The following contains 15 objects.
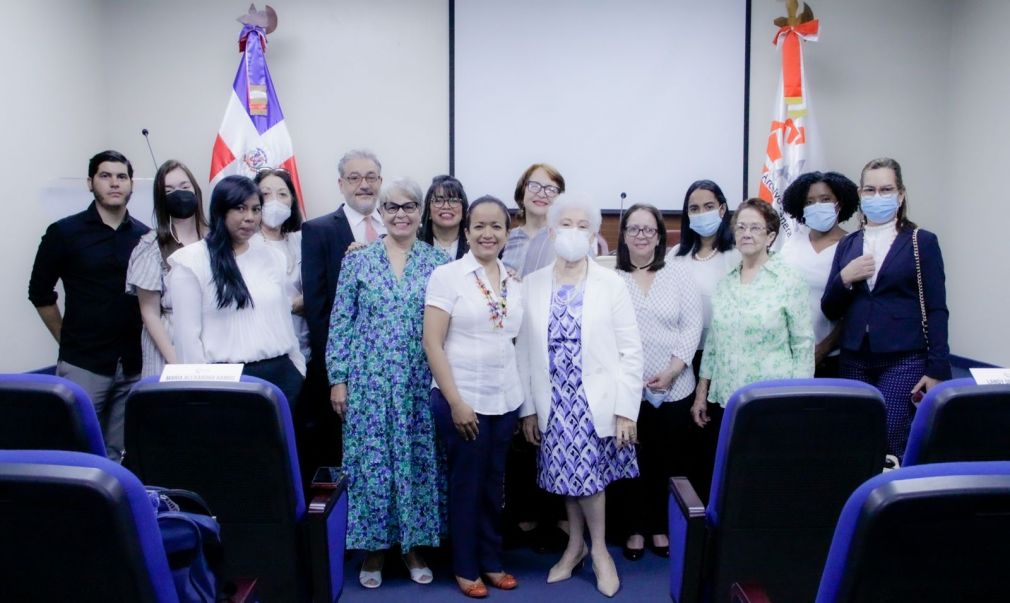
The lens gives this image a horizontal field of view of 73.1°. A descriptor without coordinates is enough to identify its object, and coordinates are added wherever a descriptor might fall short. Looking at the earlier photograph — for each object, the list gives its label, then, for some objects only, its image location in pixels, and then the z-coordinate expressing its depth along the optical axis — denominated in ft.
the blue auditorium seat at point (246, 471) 5.68
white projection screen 16.81
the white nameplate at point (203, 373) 5.87
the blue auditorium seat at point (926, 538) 3.07
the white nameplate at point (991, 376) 5.57
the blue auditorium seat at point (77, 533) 3.11
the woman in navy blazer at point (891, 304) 8.76
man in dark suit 9.64
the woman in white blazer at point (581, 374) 8.45
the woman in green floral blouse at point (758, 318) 8.58
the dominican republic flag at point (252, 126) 15.71
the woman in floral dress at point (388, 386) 8.45
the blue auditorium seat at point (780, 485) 5.70
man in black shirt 9.61
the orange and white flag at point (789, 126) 16.11
